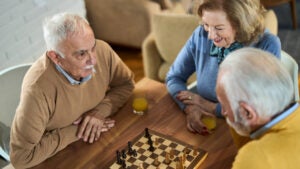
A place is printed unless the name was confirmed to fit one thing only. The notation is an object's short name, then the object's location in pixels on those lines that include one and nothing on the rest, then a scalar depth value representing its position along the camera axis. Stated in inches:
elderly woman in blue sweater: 63.2
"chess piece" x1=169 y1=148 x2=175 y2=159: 57.4
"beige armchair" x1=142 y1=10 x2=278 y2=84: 107.6
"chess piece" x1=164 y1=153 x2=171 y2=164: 56.9
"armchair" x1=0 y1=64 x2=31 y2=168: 72.8
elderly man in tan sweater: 58.9
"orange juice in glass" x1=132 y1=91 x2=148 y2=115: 67.8
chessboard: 56.3
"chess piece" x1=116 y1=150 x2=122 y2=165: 57.1
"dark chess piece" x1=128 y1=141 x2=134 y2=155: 59.0
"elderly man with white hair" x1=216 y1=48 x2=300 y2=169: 42.5
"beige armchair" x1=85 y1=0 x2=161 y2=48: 144.9
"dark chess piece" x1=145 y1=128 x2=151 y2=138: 61.6
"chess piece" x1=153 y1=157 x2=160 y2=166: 56.8
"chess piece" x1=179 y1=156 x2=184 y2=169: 54.8
